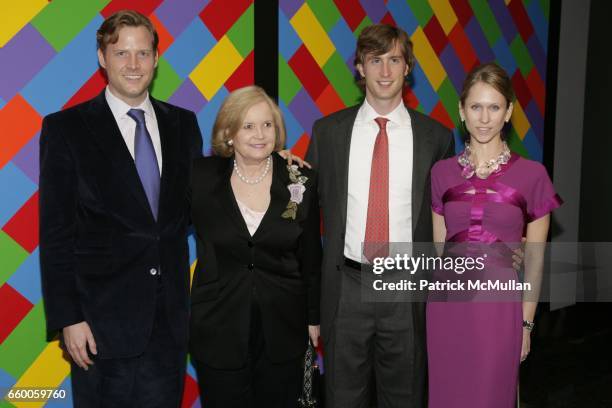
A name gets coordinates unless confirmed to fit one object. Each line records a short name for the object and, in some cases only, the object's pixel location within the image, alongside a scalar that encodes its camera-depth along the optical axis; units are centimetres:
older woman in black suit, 221
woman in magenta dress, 231
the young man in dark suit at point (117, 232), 210
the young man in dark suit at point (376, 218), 256
